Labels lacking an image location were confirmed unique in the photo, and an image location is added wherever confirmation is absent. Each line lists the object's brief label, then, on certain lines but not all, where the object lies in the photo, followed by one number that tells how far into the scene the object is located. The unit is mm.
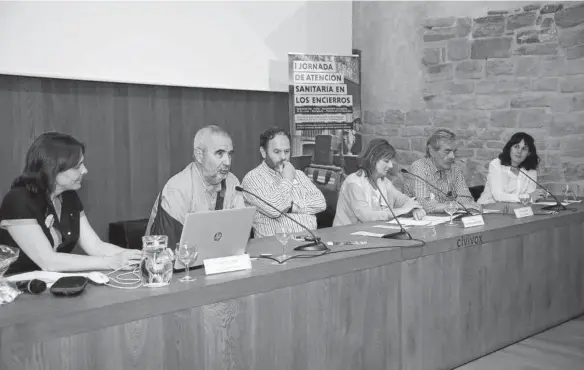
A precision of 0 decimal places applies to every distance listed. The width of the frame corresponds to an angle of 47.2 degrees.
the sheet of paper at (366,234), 3244
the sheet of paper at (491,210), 4227
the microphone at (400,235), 3105
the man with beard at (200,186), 3045
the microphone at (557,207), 4274
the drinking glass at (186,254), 2182
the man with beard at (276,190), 3885
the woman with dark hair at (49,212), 2398
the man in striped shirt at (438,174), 4613
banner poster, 5637
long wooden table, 1872
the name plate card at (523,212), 3911
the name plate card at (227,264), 2305
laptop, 2197
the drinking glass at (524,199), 4215
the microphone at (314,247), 2797
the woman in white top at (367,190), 4008
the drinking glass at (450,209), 3673
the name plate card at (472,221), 3523
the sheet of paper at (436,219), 3684
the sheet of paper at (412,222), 3629
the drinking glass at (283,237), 2600
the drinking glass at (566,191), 4762
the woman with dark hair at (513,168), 5109
